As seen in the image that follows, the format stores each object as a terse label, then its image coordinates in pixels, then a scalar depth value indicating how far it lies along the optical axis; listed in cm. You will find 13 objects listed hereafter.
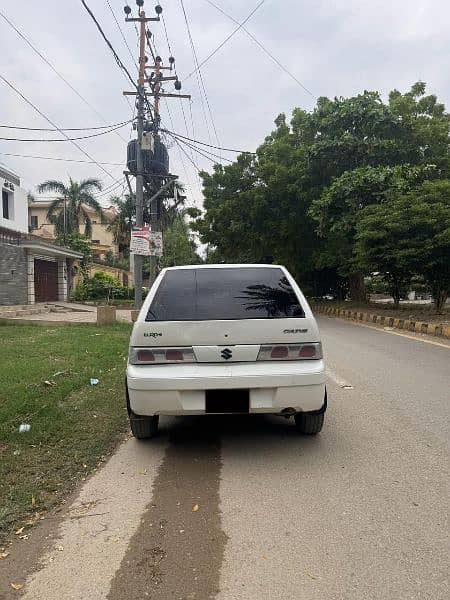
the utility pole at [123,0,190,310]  1648
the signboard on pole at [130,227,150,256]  1542
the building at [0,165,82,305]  2166
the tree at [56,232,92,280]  3459
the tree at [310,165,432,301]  1872
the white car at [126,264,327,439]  425
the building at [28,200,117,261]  5059
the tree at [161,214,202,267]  4794
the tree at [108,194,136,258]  4412
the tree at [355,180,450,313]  1512
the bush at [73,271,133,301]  3256
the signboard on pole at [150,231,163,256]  1762
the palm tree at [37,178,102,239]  3859
